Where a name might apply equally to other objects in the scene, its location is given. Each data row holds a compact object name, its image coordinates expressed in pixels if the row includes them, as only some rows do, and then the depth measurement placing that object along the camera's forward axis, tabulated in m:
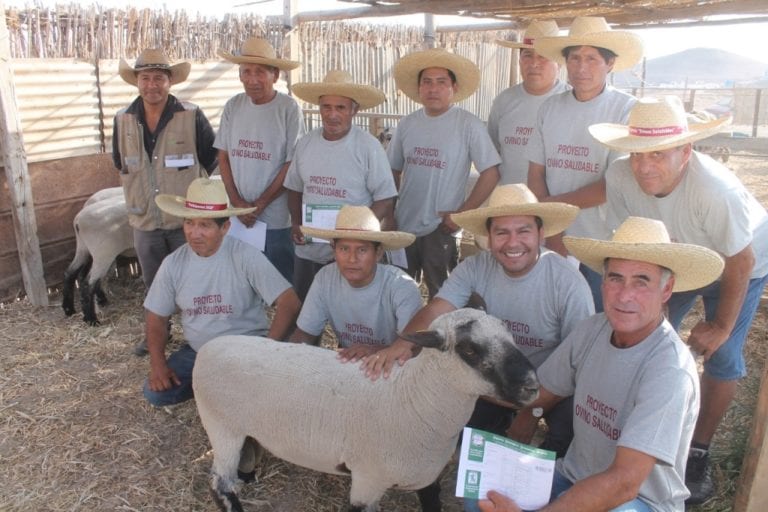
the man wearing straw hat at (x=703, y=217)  3.09
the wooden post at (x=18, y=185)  6.09
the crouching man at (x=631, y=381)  2.29
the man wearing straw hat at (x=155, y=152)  5.50
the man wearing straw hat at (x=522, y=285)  3.30
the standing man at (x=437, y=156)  4.63
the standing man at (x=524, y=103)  4.76
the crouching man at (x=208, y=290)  3.97
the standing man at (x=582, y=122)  3.96
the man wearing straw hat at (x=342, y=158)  4.54
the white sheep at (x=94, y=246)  6.36
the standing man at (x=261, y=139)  5.11
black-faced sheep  2.95
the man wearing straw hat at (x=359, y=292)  3.61
